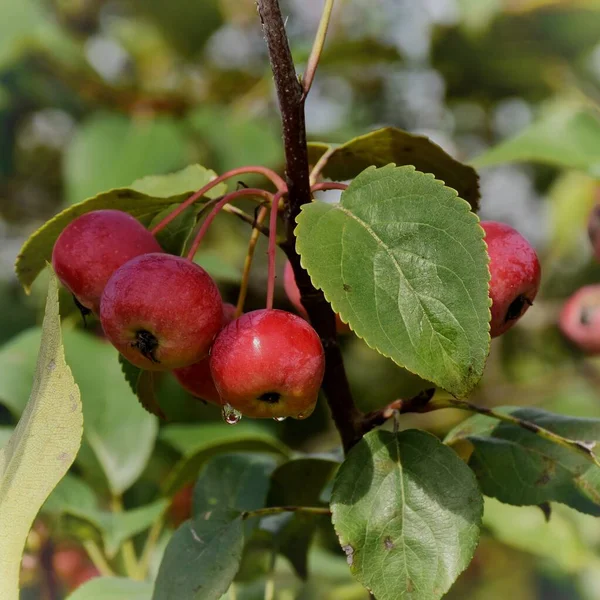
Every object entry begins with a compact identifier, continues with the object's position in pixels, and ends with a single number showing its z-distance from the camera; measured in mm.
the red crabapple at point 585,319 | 602
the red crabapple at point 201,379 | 386
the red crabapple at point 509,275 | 377
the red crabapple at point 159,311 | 362
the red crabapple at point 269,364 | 360
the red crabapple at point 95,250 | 378
